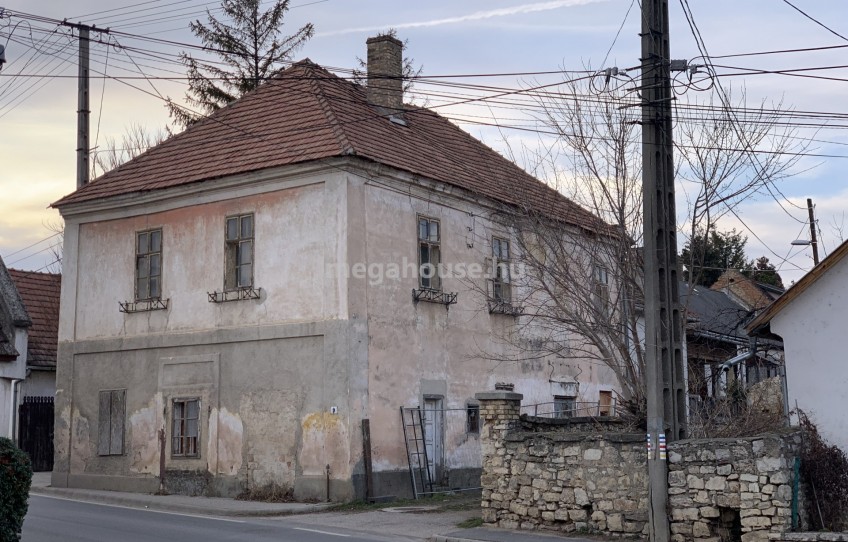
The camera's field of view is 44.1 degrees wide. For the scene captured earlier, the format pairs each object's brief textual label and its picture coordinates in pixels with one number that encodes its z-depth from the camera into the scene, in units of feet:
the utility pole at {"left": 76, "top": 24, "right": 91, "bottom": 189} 100.78
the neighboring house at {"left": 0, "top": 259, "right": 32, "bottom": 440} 90.22
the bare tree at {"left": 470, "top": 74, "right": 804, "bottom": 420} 60.70
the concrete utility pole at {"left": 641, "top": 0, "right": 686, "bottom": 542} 48.85
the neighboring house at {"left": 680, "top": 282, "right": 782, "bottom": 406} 74.01
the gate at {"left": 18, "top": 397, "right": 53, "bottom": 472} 95.55
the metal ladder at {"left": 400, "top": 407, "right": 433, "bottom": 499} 71.05
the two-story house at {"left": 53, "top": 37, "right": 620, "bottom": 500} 68.85
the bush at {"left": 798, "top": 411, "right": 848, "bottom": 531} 49.34
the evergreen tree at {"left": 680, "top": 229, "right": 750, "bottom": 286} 61.11
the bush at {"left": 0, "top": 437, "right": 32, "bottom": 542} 36.04
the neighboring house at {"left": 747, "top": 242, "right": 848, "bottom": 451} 52.37
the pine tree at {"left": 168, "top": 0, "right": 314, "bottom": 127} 124.26
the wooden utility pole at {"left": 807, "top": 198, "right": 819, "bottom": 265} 112.88
